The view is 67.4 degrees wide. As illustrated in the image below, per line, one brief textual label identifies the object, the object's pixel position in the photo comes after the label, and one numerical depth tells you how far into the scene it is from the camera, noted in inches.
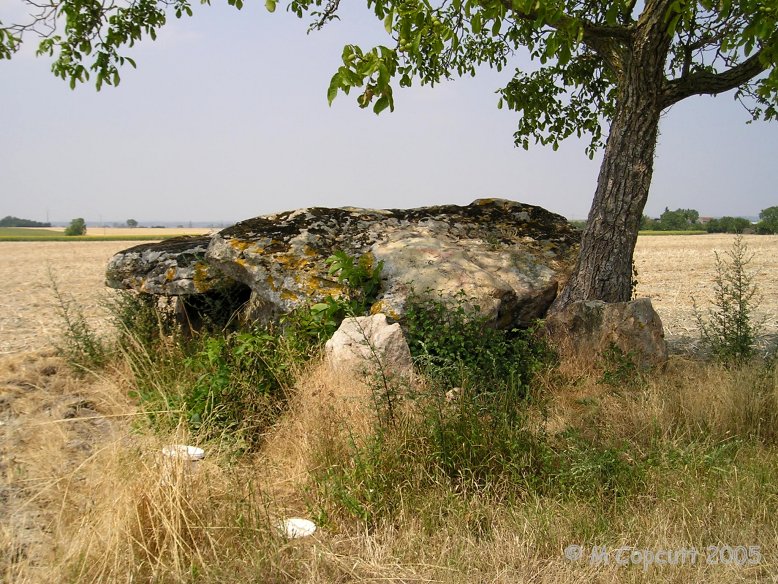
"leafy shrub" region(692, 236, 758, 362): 225.1
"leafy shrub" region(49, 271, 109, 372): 264.5
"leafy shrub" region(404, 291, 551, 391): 201.0
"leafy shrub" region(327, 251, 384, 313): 238.1
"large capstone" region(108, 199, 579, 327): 241.9
